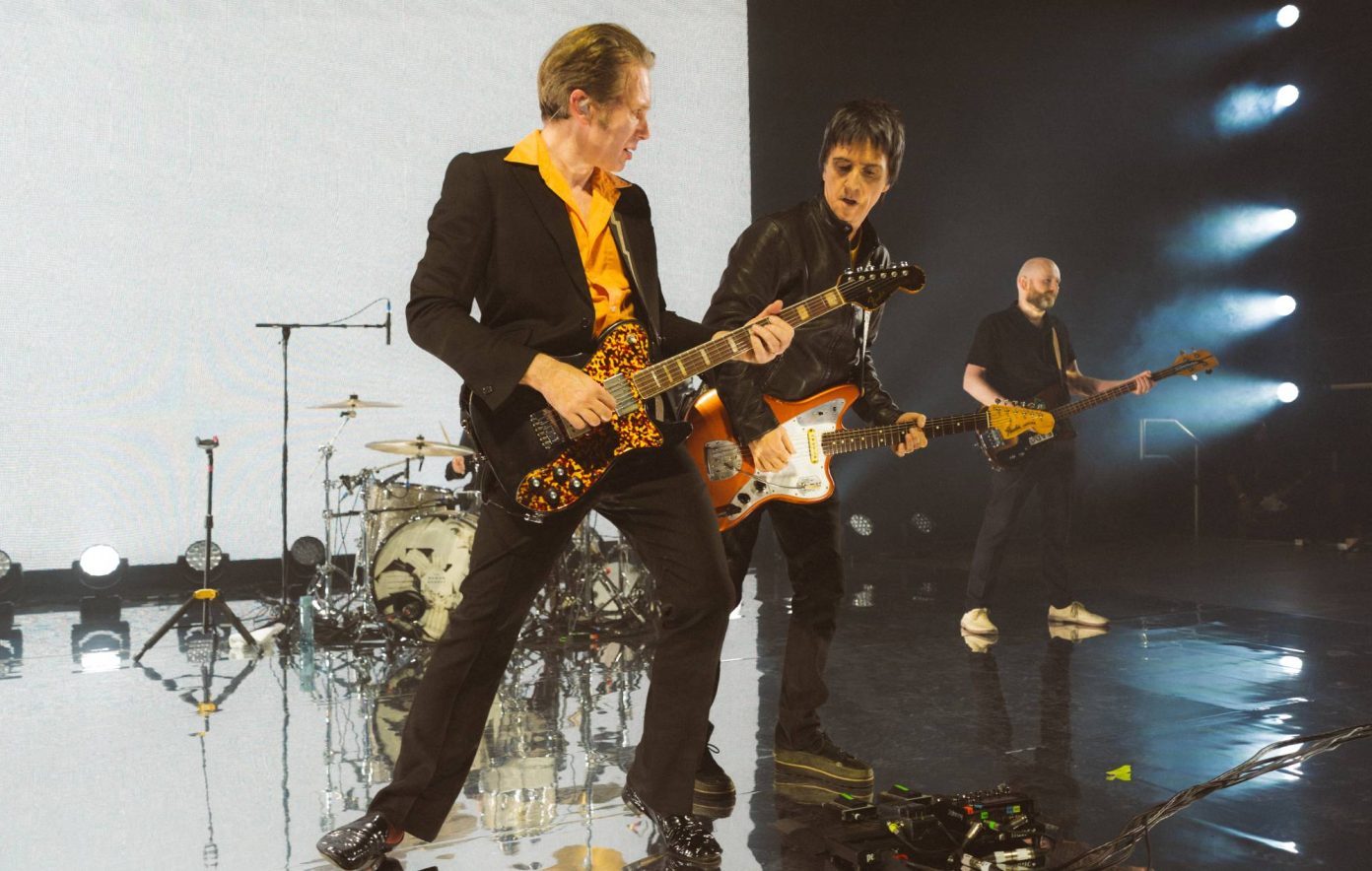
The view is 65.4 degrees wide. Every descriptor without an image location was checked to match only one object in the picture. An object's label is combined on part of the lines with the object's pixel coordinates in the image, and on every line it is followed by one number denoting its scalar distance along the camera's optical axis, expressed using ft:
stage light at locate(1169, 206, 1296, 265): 38.22
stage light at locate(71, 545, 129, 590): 24.29
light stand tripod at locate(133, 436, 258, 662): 18.38
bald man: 18.60
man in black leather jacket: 10.25
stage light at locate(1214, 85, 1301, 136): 37.91
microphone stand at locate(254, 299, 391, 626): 19.52
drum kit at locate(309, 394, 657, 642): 18.39
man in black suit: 7.48
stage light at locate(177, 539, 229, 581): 24.46
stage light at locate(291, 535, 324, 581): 25.73
